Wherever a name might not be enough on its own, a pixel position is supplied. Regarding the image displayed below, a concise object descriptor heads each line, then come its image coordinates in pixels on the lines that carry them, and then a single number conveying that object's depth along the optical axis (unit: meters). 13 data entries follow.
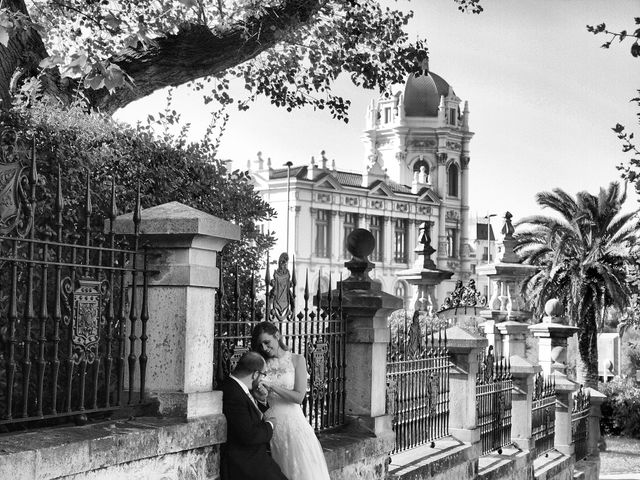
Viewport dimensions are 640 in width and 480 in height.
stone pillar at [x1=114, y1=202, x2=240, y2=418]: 6.09
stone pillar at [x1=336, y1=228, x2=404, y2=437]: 8.90
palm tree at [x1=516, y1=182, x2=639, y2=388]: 28.84
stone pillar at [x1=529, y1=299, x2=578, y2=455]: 17.17
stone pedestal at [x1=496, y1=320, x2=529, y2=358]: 21.81
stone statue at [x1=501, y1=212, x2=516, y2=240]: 22.11
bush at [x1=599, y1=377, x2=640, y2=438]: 25.70
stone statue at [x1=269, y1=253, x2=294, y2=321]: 7.64
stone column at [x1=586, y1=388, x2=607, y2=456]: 19.19
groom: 6.46
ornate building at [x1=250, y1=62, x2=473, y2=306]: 69.88
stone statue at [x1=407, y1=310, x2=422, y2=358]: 10.67
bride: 6.97
